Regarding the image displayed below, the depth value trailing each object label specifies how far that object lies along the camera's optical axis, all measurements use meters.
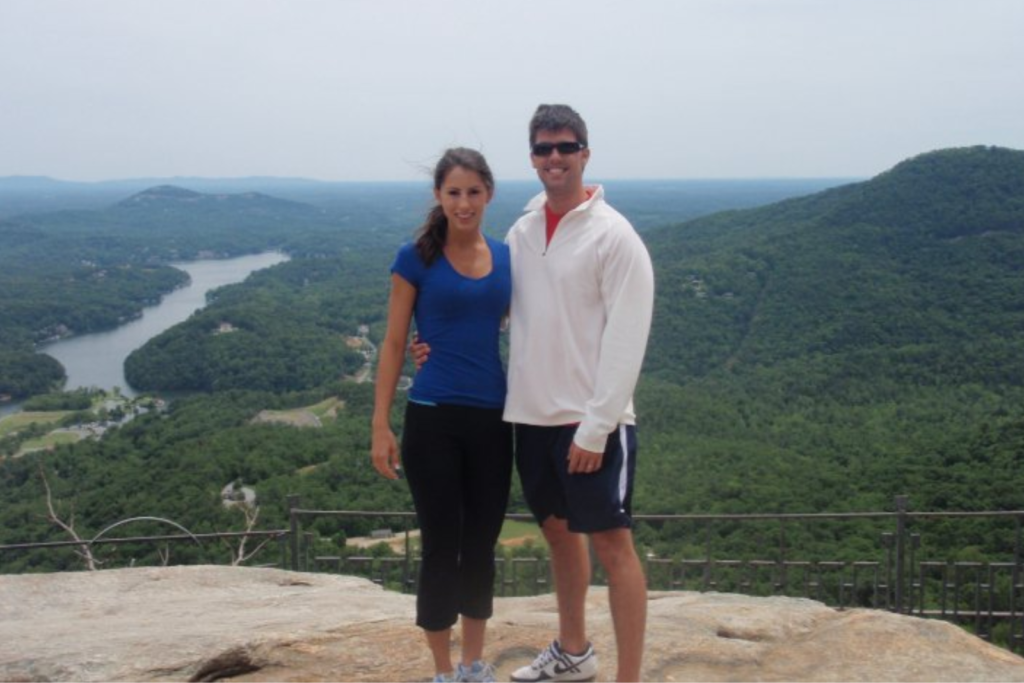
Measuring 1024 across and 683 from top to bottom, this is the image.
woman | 2.64
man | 2.51
